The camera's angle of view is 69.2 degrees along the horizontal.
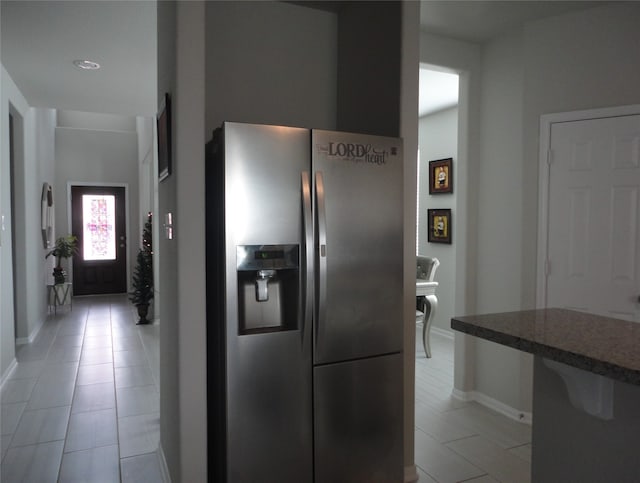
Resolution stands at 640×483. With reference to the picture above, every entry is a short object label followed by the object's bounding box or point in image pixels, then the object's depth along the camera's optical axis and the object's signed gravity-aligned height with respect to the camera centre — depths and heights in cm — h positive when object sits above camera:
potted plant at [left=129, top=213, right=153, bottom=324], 645 -88
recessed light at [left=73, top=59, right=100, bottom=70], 417 +146
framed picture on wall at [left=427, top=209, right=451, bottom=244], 577 -1
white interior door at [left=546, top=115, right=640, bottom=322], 292 +6
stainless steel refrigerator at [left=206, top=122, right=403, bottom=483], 198 -37
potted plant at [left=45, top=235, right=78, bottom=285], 739 -46
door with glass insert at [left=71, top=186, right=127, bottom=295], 902 -30
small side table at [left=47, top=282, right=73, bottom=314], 736 -115
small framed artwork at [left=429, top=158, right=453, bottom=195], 571 +62
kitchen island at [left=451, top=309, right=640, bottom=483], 111 -47
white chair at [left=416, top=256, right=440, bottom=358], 482 -71
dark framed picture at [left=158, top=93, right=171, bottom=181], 215 +42
